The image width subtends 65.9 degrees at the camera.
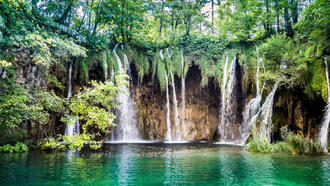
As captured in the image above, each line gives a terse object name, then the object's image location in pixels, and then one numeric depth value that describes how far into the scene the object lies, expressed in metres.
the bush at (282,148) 11.64
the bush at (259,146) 11.88
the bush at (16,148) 11.44
